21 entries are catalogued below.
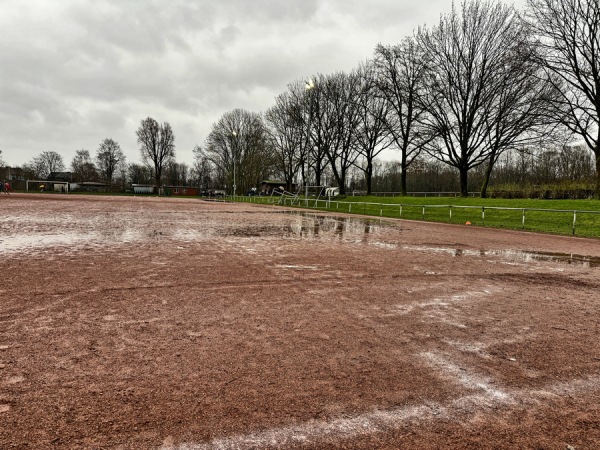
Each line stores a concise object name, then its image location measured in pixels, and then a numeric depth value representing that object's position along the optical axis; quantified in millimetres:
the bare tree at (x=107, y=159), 101562
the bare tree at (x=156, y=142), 85688
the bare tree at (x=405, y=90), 34375
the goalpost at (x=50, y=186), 88062
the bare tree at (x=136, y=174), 112075
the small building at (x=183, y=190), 103188
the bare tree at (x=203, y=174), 97006
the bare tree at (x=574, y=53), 23172
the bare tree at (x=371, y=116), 40500
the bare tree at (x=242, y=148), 65125
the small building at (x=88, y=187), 95656
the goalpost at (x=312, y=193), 40678
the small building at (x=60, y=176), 108438
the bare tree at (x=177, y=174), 110125
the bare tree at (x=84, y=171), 103188
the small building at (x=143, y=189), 100750
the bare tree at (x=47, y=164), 111875
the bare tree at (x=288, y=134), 48125
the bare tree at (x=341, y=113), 43031
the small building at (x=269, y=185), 99538
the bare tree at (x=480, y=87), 27906
